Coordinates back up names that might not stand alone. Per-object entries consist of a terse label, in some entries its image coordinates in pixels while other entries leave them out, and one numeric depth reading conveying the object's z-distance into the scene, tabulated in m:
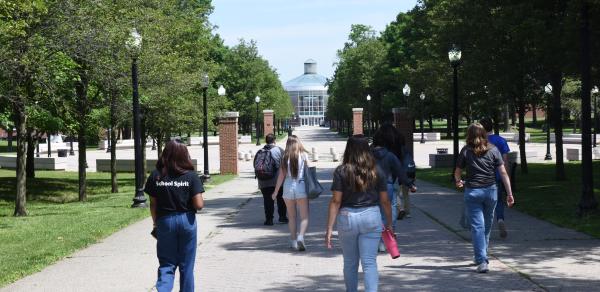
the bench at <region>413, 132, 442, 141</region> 65.69
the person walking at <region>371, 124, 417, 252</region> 9.02
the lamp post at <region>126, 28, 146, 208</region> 16.45
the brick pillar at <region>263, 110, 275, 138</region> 58.88
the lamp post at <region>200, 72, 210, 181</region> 26.38
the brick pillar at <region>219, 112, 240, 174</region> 30.80
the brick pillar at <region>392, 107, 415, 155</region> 32.75
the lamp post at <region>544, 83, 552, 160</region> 24.89
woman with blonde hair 9.88
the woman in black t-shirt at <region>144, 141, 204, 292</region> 5.96
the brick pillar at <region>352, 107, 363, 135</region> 60.78
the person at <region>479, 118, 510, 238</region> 9.51
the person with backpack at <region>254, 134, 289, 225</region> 11.91
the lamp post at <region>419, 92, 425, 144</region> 60.66
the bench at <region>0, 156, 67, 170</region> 39.72
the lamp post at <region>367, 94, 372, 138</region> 65.40
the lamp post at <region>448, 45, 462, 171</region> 20.02
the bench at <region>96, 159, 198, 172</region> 34.16
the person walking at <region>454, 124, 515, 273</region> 8.26
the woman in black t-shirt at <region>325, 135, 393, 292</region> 5.98
